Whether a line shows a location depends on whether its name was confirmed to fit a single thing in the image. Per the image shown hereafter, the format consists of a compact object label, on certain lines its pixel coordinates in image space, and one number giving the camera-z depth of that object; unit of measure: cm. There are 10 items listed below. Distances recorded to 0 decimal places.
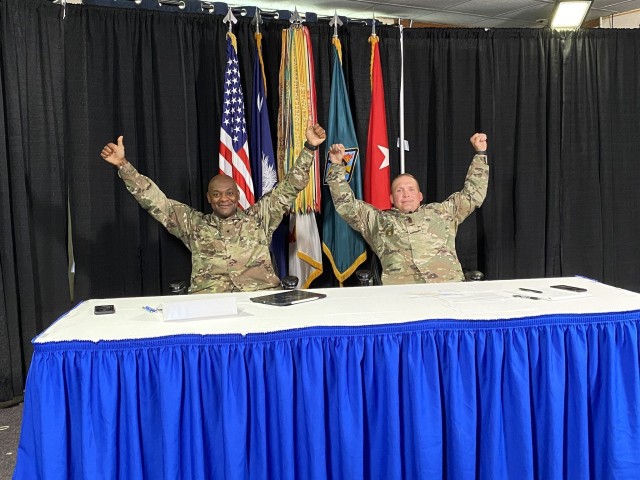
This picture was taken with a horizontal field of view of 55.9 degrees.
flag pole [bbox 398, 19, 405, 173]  412
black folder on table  221
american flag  362
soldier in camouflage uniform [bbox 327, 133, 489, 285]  330
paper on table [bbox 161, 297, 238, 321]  198
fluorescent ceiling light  413
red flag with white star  396
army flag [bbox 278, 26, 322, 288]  371
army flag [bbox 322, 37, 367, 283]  388
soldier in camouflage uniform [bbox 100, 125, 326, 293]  330
